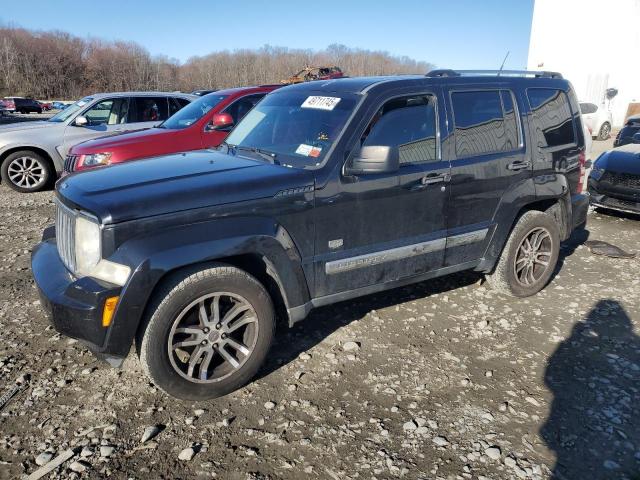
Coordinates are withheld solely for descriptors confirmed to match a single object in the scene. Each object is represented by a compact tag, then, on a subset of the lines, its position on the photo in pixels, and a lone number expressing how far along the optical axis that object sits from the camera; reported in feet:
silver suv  28.60
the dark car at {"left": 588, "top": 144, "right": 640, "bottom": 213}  23.24
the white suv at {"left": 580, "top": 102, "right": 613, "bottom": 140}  62.03
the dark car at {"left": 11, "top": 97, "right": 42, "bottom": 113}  117.19
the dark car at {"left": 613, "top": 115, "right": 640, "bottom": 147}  44.45
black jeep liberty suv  8.98
